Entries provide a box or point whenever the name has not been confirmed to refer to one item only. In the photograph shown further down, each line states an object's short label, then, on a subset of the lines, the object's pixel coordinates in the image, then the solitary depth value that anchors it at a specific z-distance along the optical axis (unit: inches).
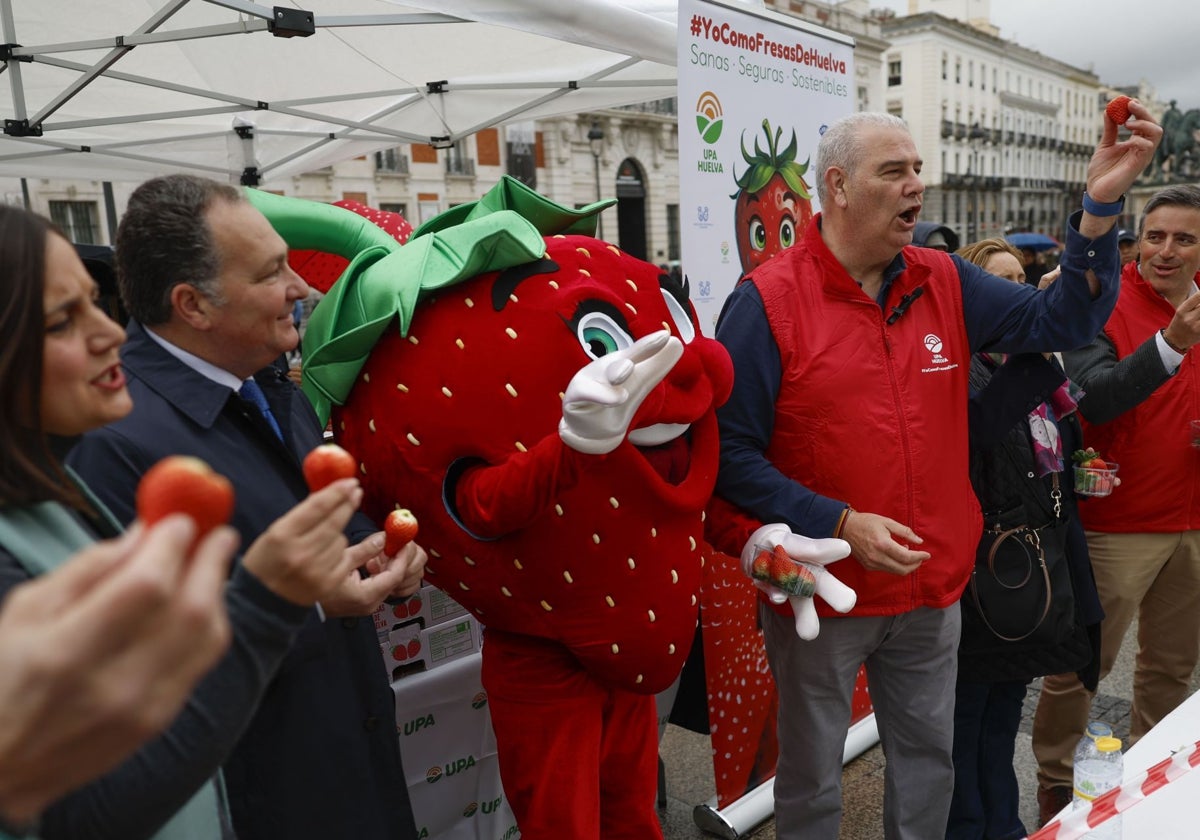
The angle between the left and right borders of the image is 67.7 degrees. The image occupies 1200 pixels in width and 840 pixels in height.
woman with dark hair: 32.3
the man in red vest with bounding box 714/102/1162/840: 77.4
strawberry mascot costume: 66.6
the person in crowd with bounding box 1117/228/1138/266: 145.1
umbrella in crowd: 209.1
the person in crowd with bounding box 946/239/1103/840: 89.9
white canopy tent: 174.4
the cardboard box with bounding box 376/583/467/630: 88.5
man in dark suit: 55.8
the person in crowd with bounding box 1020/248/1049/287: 280.1
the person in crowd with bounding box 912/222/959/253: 125.4
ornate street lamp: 673.2
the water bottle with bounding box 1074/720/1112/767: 63.6
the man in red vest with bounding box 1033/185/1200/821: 107.5
